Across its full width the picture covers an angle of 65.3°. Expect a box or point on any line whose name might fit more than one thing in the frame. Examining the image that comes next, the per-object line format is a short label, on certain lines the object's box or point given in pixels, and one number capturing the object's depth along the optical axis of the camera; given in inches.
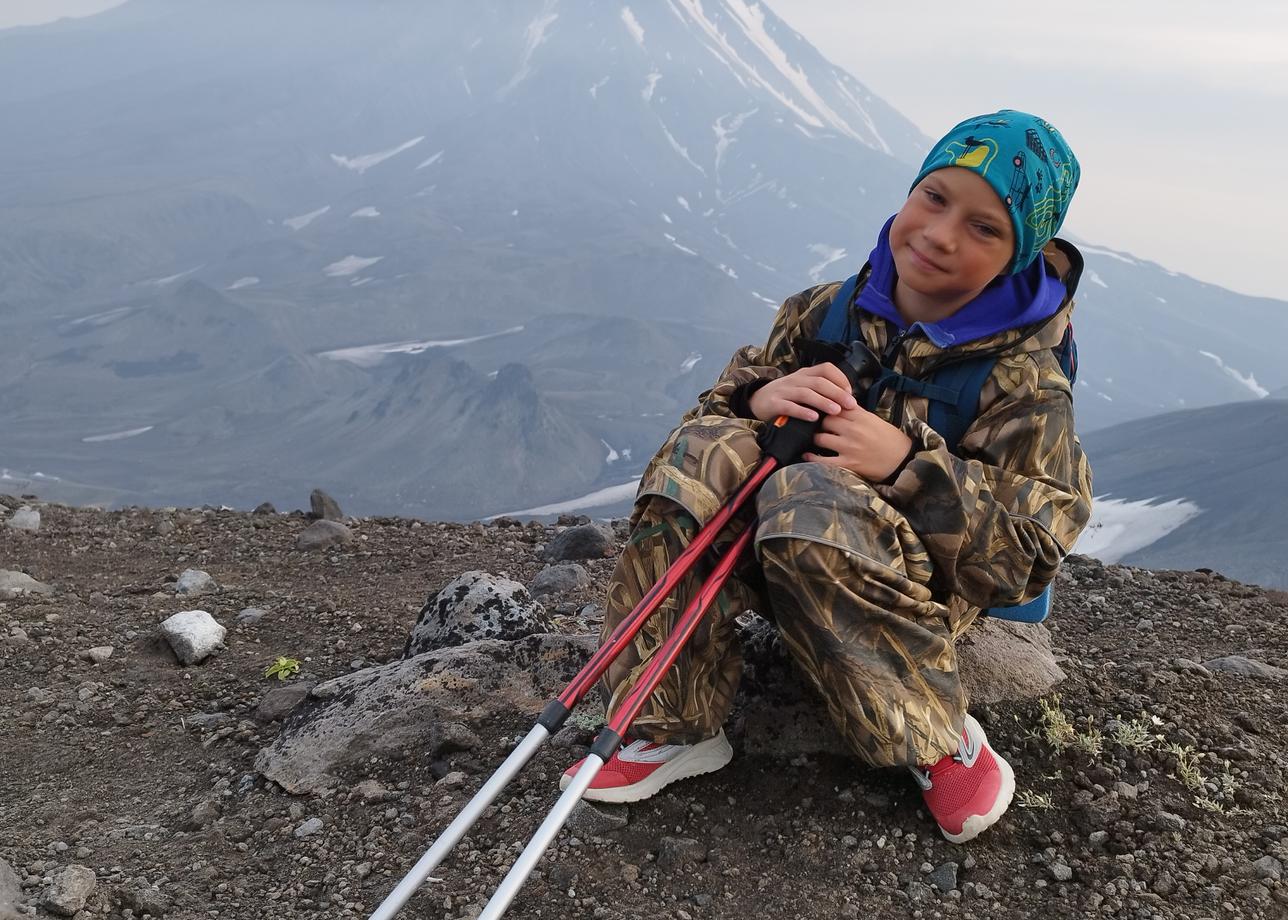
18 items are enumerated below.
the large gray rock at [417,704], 144.1
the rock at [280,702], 168.4
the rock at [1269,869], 112.4
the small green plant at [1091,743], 133.0
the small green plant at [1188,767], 127.6
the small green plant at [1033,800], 123.8
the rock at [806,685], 135.1
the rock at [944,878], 113.0
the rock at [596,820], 122.2
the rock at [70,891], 110.5
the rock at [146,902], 113.5
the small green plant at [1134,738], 135.1
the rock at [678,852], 116.6
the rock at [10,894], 107.0
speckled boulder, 178.5
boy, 101.7
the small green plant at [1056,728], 133.8
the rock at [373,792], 135.3
